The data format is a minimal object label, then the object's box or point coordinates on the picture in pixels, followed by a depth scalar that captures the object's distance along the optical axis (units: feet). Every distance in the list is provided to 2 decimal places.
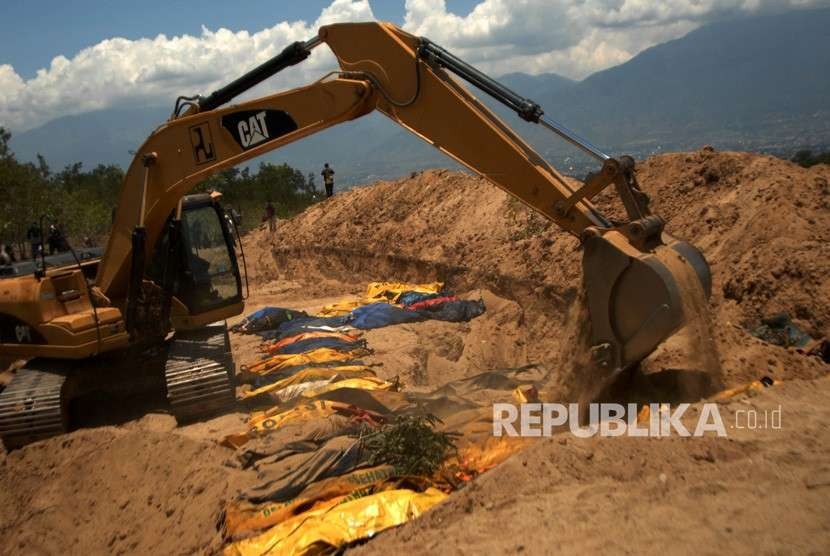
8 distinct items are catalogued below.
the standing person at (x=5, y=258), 28.60
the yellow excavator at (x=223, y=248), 17.93
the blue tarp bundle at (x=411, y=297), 43.11
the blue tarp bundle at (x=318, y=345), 32.79
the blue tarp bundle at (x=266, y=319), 40.63
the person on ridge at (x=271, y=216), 77.05
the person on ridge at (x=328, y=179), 79.82
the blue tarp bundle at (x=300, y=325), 37.01
